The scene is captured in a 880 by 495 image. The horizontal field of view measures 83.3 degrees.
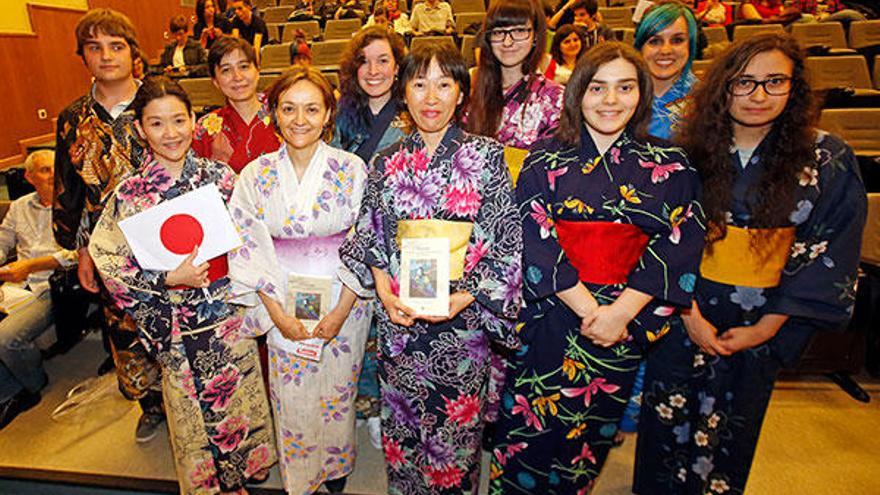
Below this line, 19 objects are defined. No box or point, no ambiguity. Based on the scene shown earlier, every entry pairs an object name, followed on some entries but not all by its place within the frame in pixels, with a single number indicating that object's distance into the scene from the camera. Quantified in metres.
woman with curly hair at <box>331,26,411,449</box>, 2.29
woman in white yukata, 1.88
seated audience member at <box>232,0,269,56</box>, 7.01
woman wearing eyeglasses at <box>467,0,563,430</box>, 1.98
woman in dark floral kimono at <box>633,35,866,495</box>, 1.63
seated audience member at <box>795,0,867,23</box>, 7.30
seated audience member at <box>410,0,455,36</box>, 7.55
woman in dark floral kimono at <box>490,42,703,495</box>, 1.58
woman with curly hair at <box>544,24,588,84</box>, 4.02
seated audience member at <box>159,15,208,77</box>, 7.66
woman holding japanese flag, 1.89
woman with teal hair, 2.18
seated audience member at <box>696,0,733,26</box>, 7.21
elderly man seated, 2.91
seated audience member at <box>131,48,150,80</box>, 2.44
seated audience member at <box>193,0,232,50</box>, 7.88
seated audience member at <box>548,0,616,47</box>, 4.90
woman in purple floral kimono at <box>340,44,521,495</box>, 1.69
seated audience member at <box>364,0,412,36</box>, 7.43
